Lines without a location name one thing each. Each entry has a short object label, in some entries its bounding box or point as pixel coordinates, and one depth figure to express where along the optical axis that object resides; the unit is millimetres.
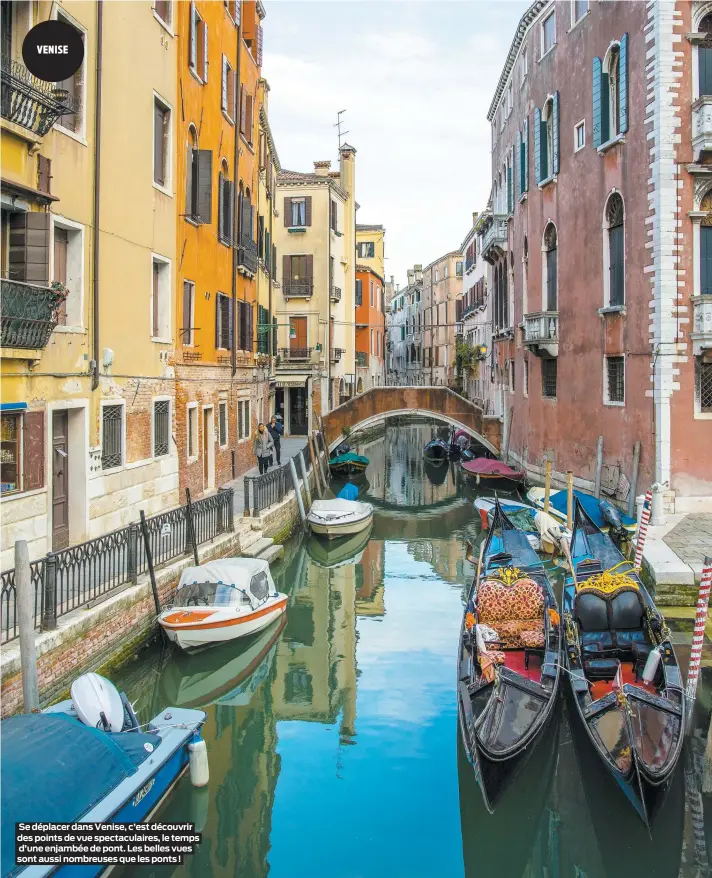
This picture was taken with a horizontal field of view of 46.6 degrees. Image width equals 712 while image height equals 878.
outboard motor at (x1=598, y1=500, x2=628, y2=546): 14391
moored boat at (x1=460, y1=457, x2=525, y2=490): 23492
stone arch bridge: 27812
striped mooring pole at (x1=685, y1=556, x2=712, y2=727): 7992
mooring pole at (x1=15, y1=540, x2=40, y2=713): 6965
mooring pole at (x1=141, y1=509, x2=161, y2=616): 10086
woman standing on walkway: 18422
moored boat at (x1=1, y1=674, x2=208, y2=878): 5074
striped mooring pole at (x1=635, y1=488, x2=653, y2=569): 11817
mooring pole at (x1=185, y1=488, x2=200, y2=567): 11748
